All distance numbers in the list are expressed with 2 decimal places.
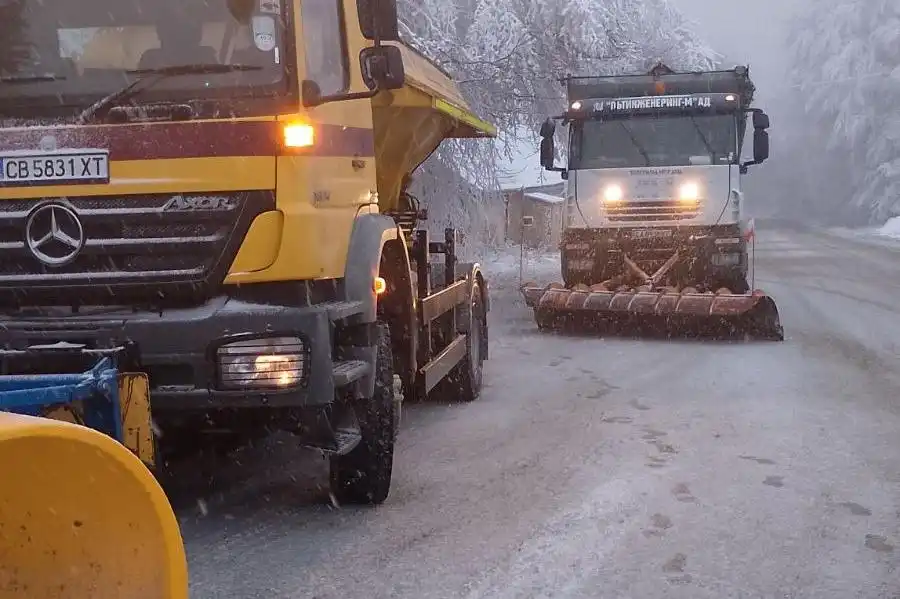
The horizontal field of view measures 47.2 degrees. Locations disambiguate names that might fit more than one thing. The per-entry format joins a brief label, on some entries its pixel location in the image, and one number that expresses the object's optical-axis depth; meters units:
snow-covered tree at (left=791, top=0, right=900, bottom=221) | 51.53
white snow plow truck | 12.64
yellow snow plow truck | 4.21
